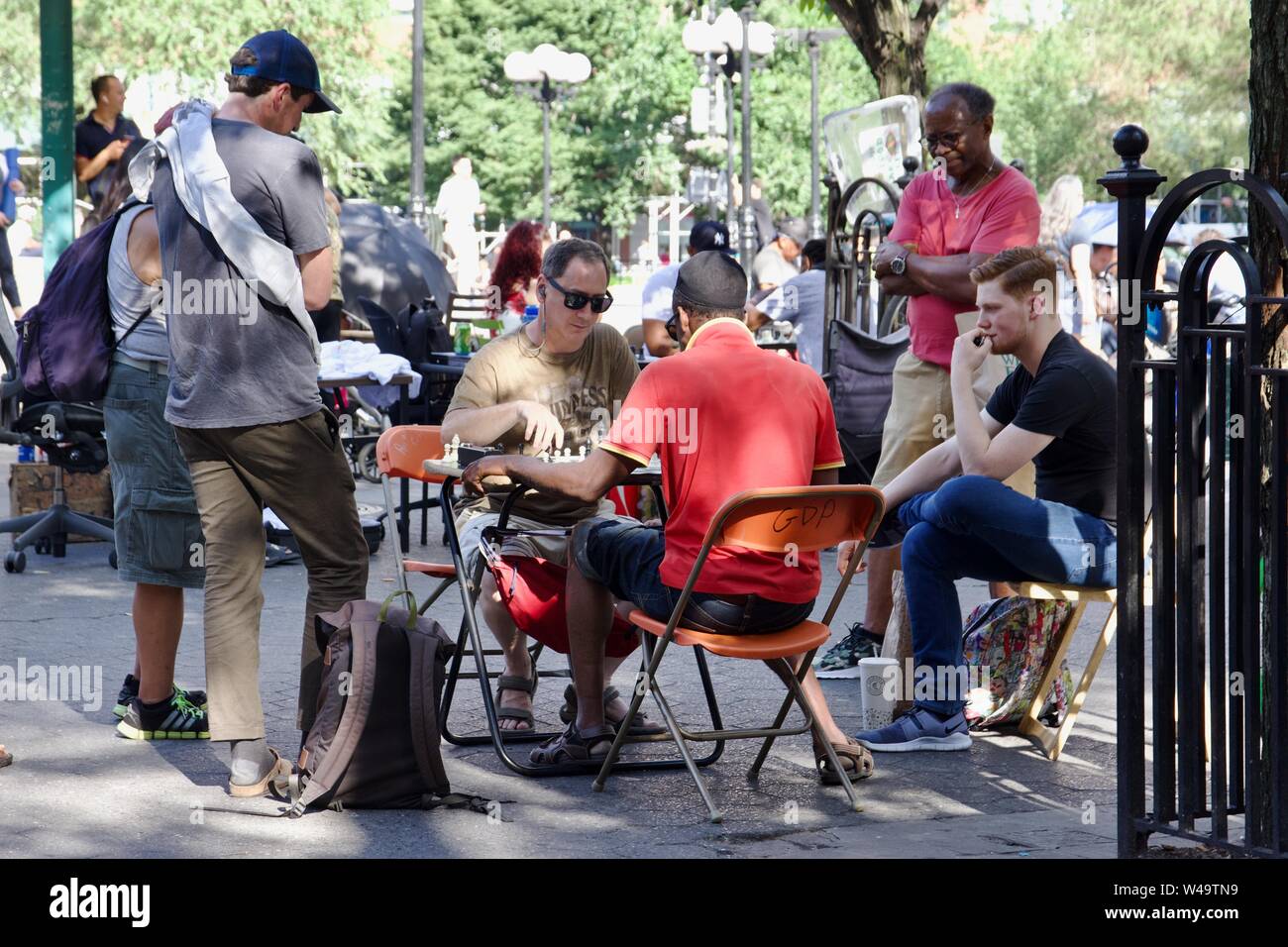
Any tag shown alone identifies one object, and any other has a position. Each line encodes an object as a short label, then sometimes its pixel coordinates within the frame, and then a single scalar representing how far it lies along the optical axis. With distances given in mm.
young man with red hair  5637
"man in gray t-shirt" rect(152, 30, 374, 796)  5004
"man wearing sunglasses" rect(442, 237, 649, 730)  5926
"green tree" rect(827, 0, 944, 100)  13320
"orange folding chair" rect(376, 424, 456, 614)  5820
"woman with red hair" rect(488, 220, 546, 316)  10344
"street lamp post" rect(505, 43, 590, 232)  27422
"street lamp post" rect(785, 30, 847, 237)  22609
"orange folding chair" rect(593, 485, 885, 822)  4863
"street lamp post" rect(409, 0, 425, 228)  21531
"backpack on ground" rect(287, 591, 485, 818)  4918
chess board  5406
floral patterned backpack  6043
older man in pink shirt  6738
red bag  5559
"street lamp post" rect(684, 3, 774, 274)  21469
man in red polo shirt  5008
